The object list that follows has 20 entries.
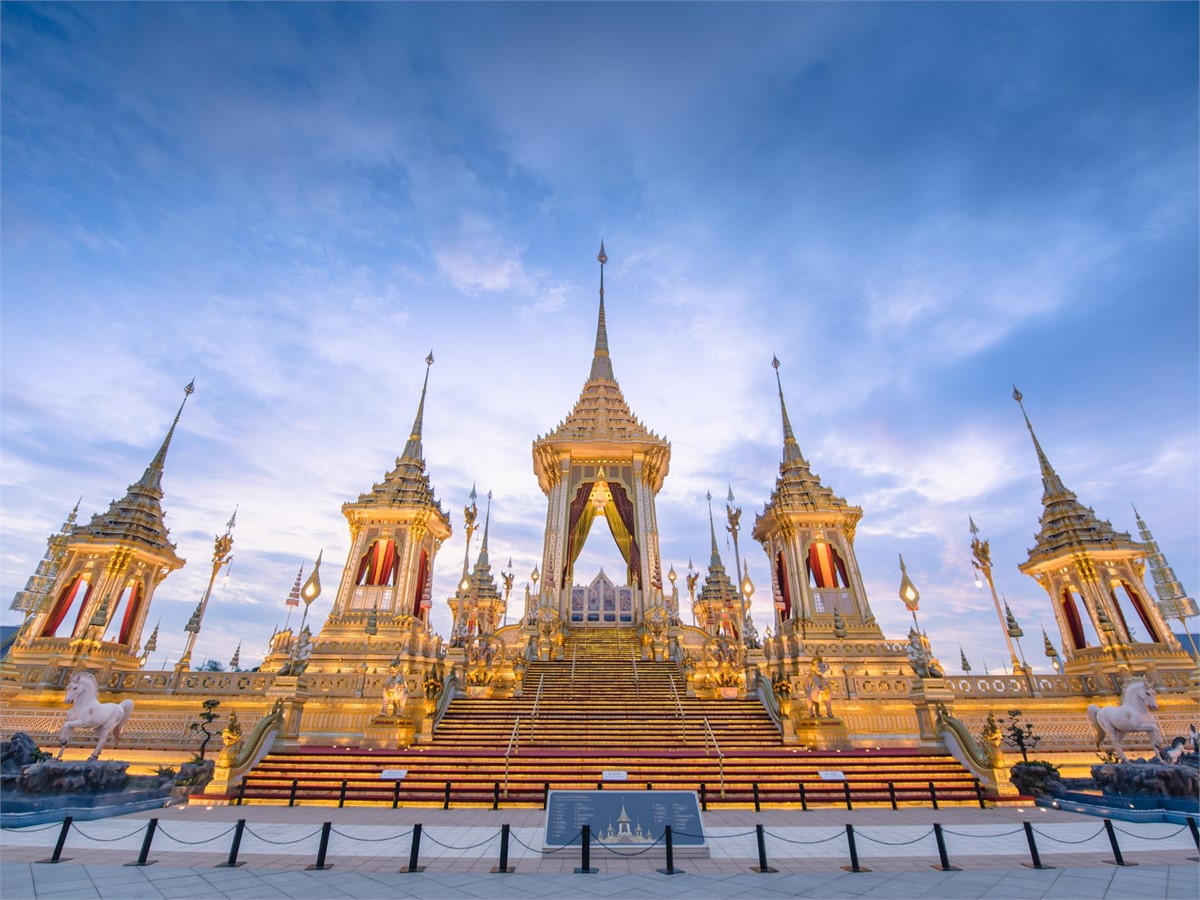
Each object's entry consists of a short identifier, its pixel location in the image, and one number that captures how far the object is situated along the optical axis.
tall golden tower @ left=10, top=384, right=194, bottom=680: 21.23
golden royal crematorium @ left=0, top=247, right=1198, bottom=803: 13.04
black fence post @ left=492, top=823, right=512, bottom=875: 6.94
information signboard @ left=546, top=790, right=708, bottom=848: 7.35
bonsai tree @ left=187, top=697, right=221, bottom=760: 15.20
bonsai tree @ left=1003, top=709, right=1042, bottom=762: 15.11
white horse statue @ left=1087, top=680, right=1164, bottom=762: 13.35
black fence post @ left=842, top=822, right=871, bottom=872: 6.97
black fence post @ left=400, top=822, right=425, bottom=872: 6.91
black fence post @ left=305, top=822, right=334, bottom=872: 6.89
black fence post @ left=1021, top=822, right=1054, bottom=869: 7.04
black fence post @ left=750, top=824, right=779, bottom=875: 6.94
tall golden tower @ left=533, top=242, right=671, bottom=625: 29.20
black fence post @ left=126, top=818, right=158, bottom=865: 6.79
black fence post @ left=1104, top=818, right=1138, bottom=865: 6.93
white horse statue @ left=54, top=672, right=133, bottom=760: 12.46
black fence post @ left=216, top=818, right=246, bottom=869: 6.96
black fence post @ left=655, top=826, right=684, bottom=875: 6.80
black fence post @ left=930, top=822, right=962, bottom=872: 6.99
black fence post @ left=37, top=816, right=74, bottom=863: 6.83
